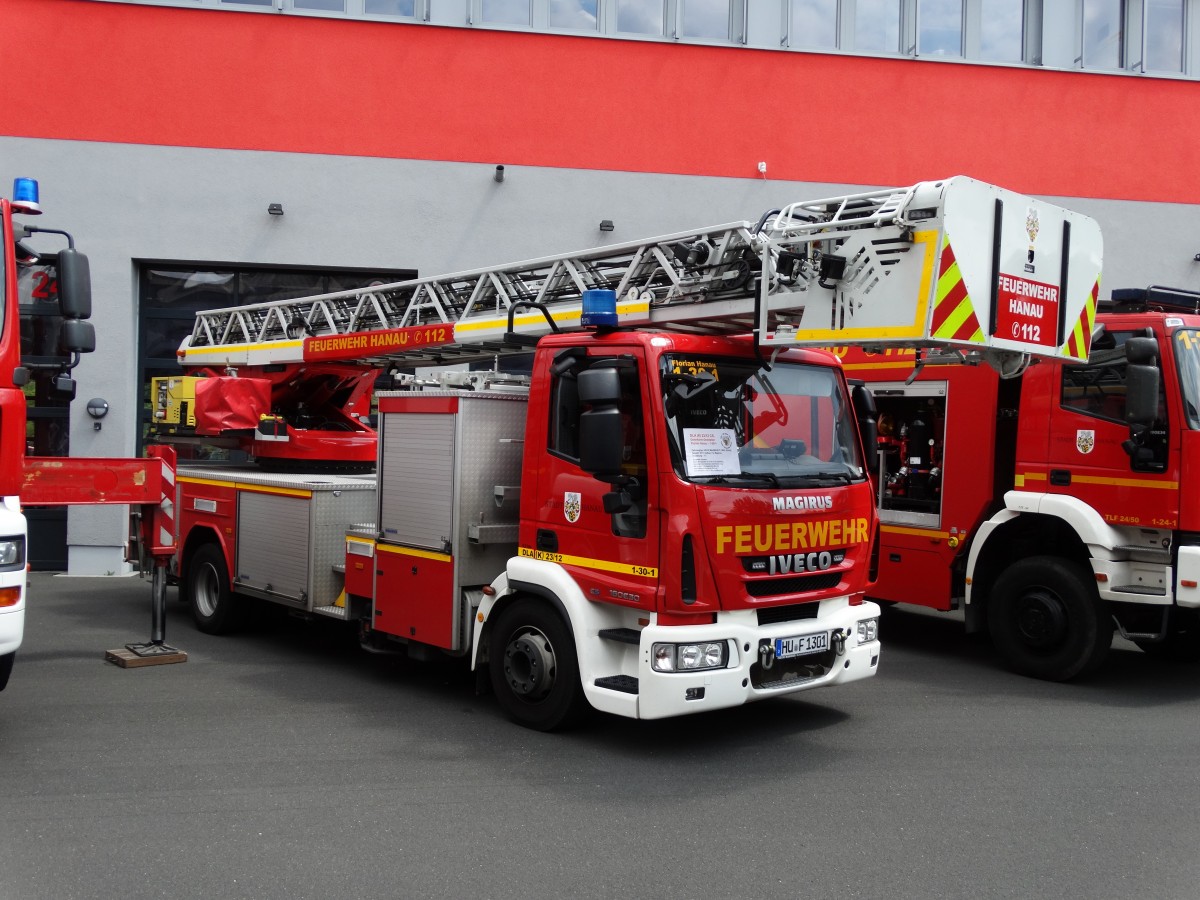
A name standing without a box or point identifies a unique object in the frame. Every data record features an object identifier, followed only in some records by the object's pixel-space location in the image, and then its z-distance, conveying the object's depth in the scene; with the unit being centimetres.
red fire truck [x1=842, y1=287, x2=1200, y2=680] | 750
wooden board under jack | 803
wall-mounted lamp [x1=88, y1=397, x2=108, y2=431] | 1380
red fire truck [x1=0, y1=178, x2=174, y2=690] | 554
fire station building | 1393
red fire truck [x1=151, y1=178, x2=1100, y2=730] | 567
